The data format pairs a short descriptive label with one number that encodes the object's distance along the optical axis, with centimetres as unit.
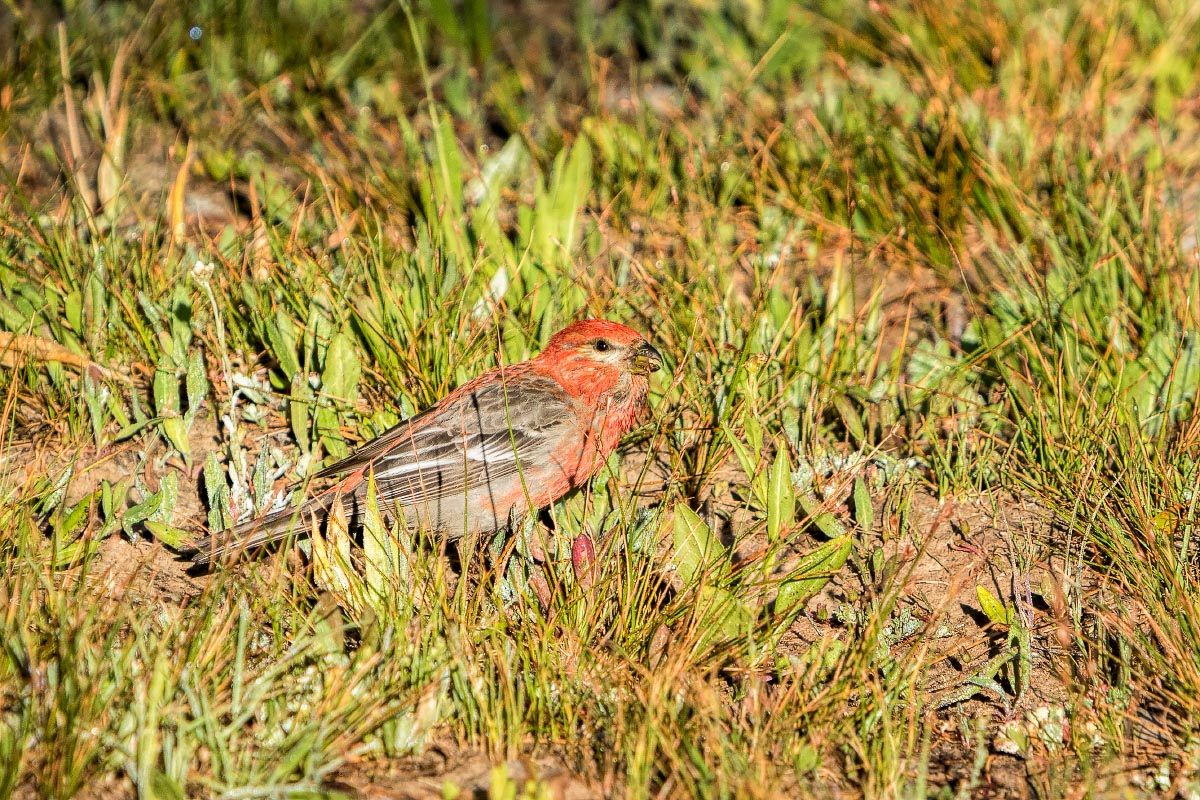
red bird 885
